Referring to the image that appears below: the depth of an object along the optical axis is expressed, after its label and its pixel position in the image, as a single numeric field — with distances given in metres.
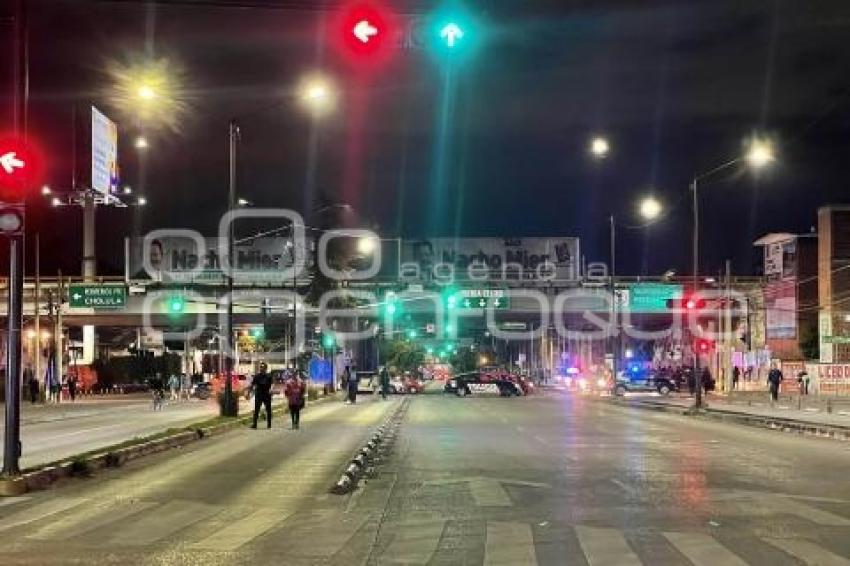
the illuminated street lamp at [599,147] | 34.66
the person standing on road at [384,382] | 63.92
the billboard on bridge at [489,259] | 74.38
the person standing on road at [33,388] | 59.28
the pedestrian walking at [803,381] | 60.22
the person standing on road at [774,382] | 48.47
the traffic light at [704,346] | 43.38
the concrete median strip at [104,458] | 16.06
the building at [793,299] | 79.75
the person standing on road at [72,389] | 63.19
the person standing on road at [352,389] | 57.28
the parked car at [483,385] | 70.38
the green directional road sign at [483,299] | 68.38
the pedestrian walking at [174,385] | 71.40
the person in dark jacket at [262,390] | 31.83
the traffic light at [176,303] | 49.97
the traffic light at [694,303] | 44.38
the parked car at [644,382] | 73.00
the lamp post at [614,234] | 46.59
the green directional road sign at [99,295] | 60.22
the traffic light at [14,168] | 15.69
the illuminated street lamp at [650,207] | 46.38
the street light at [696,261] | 41.44
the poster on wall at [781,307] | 80.06
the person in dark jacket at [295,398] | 31.69
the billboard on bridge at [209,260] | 75.62
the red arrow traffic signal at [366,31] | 13.01
